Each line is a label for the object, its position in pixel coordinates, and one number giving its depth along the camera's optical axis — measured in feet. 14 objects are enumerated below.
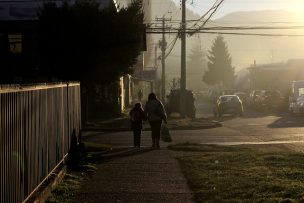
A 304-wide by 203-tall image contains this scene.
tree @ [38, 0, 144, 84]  83.15
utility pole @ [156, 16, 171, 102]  210.51
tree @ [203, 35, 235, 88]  391.86
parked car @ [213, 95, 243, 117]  144.96
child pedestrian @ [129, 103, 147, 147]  63.87
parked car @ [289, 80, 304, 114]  130.41
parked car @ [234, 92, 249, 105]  206.80
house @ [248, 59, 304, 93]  268.82
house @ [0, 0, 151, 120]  102.22
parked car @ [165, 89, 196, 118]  140.28
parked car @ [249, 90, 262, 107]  181.66
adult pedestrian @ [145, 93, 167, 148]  62.03
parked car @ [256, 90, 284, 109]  168.76
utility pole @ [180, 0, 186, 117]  127.34
